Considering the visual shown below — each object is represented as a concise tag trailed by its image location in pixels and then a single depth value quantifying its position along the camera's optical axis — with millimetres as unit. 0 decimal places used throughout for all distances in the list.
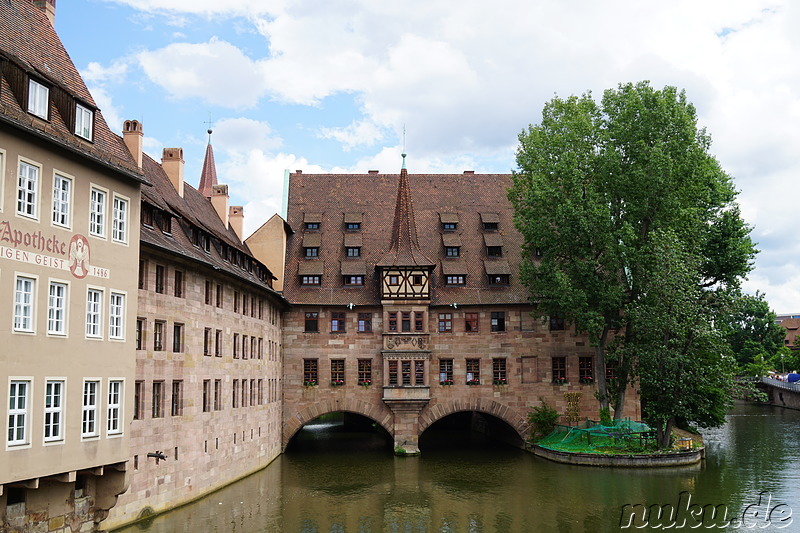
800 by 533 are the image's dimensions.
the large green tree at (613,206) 38844
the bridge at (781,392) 76888
